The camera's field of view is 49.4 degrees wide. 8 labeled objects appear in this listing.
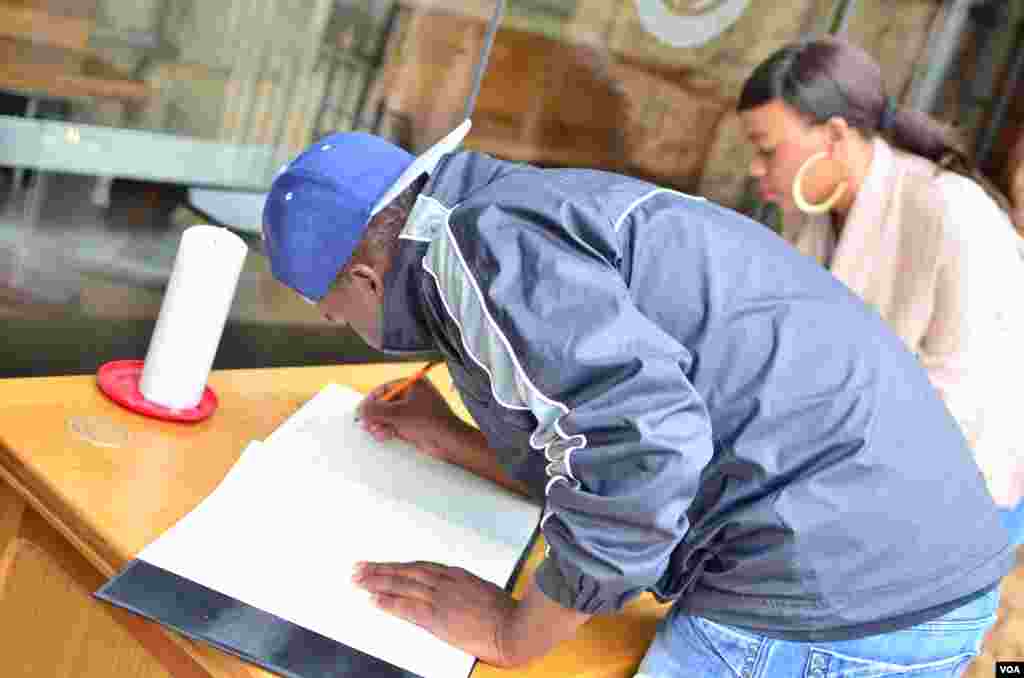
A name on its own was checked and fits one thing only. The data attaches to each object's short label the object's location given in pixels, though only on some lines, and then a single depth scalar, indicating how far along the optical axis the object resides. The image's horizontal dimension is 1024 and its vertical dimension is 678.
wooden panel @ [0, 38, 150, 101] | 1.40
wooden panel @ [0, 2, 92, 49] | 1.37
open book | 0.97
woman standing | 1.89
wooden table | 1.05
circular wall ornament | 2.39
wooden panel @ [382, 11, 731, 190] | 1.96
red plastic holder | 1.32
